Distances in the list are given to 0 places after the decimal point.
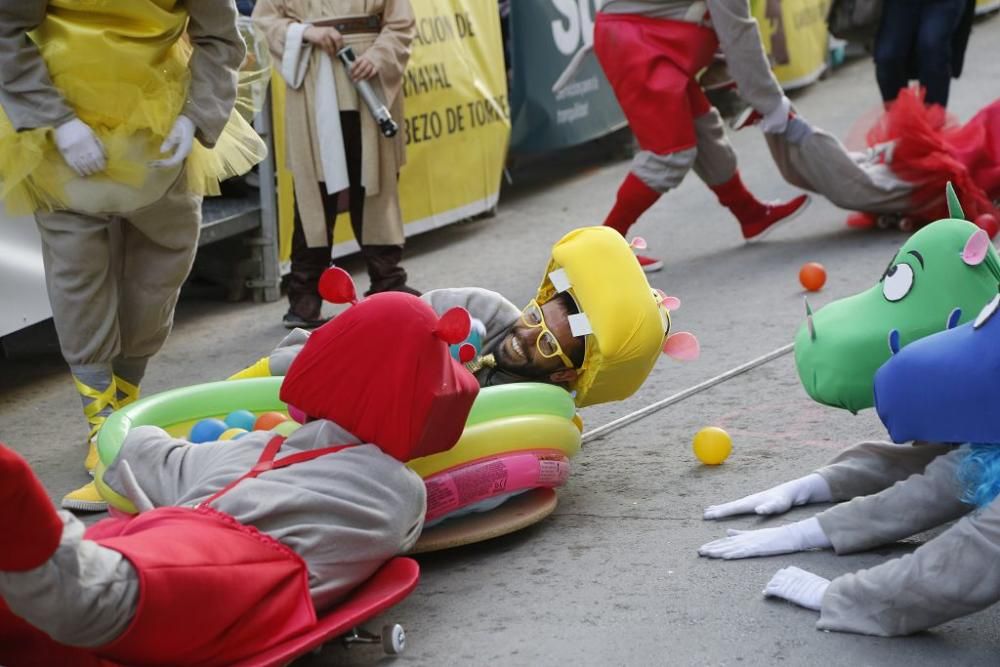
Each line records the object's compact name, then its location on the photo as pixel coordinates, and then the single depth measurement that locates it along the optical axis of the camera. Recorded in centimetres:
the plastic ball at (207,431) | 739
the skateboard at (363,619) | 516
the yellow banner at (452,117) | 1431
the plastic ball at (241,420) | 762
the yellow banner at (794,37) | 2081
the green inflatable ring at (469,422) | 677
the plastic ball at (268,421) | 737
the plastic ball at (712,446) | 783
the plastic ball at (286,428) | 676
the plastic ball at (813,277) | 1167
